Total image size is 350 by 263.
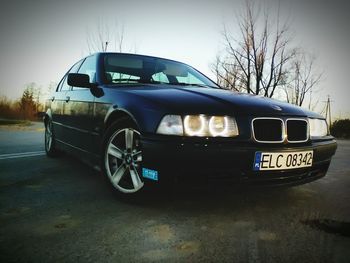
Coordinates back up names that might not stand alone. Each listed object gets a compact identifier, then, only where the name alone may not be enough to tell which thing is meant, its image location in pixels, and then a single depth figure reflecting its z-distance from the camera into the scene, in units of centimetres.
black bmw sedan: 193
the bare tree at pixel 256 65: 1399
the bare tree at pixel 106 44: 1355
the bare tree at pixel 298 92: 2573
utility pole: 4641
